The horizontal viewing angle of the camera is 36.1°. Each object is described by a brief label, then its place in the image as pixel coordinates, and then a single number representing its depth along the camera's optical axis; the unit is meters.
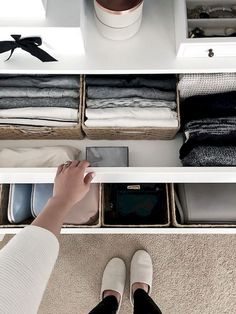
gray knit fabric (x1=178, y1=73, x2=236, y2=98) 0.95
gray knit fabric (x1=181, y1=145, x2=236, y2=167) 0.95
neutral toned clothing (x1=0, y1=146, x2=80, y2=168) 1.03
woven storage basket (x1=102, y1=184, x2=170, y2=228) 1.04
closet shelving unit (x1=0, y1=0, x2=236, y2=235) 0.84
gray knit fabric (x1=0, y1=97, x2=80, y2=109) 1.00
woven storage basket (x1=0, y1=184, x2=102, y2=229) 1.05
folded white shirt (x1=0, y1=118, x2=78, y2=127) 1.01
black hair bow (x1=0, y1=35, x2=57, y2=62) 0.76
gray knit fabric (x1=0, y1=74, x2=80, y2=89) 0.99
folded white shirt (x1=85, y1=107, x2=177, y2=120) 0.98
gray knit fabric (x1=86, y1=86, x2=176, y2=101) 0.98
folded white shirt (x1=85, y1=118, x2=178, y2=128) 0.99
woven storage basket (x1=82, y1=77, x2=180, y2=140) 1.00
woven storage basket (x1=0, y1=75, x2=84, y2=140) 1.01
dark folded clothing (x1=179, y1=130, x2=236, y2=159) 0.97
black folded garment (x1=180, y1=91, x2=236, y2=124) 0.99
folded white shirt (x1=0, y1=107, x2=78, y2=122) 0.99
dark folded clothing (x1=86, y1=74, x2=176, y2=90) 0.98
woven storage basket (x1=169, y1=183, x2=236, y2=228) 1.02
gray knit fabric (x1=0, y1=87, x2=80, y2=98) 0.99
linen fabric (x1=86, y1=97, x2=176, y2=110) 0.98
